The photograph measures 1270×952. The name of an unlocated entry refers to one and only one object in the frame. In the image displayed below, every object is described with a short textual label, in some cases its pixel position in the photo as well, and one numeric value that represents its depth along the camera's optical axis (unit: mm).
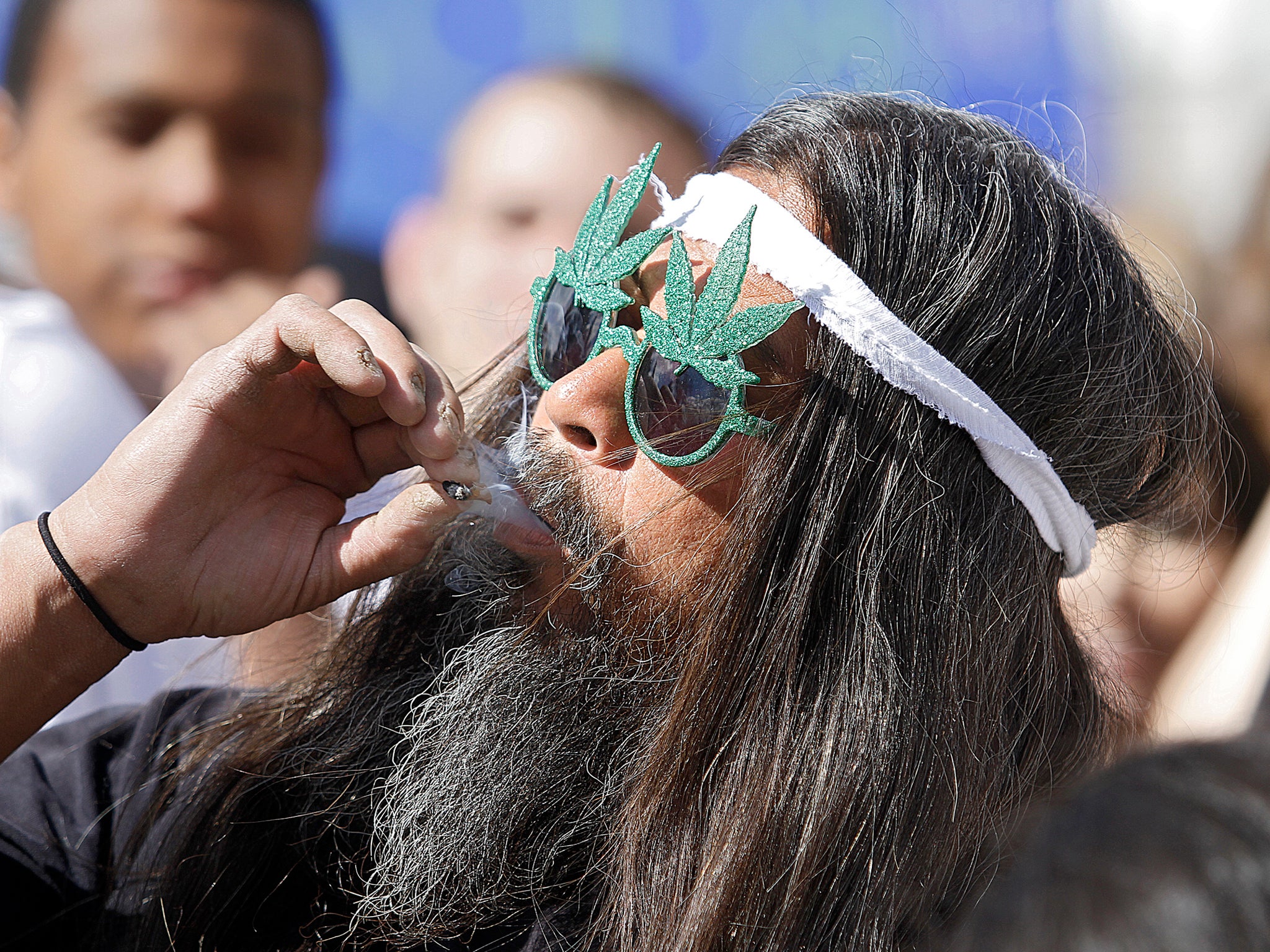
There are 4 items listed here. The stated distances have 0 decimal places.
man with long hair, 2581
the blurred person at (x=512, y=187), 3534
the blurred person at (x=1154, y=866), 1826
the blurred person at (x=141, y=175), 3383
